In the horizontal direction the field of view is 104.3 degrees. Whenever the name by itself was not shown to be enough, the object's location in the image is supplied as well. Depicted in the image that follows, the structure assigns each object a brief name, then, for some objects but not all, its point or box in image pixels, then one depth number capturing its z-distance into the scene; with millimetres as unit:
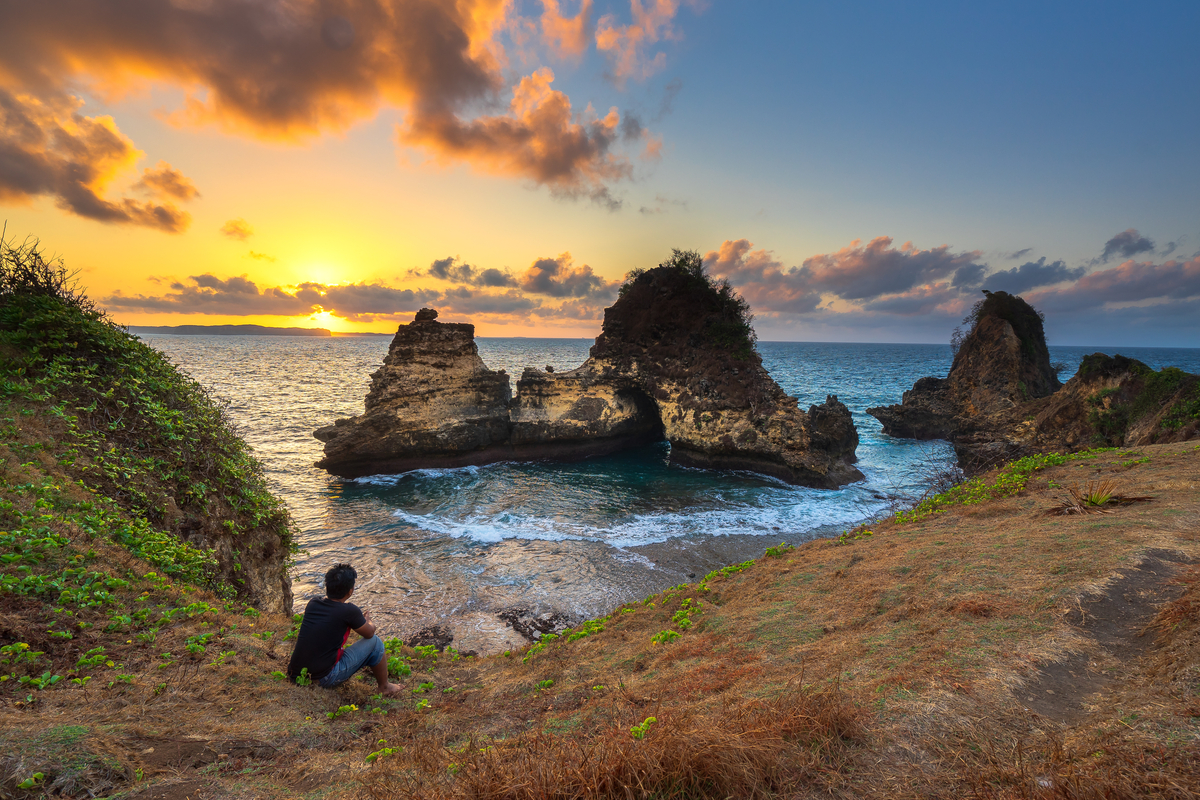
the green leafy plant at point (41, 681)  3727
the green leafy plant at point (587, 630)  7359
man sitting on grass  4957
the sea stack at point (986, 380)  28031
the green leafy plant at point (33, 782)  2556
